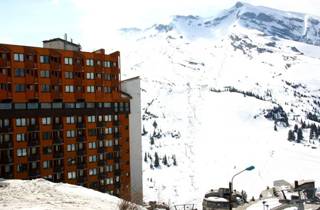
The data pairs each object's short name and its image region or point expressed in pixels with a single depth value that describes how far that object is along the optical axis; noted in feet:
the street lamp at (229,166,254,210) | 126.82
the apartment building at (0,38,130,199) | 282.56
